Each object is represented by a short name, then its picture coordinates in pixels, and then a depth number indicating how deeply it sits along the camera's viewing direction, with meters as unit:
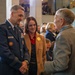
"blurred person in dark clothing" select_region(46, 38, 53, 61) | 3.76
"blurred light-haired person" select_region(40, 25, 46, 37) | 4.88
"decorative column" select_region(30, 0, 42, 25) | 8.05
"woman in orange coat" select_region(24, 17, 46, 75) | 3.18
